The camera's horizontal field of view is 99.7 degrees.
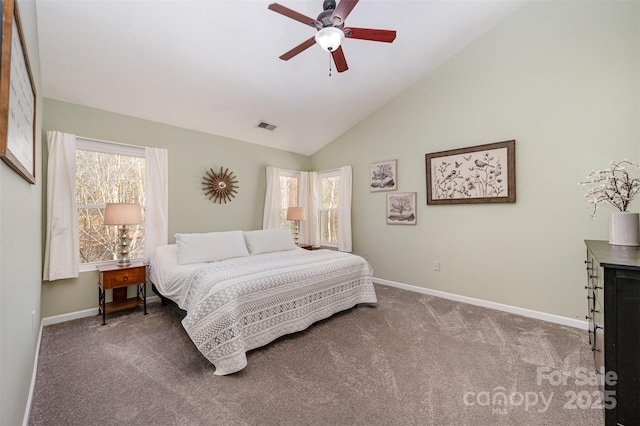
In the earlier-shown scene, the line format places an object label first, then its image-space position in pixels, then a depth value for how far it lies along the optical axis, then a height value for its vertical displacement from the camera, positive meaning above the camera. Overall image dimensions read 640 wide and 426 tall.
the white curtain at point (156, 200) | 3.48 +0.18
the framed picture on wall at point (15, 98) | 1.01 +0.54
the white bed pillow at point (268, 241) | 3.76 -0.40
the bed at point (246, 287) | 2.09 -0.71
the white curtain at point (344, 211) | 4.74 +0.02
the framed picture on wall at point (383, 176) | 4.21 +0.58
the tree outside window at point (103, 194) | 3.17 +0.24
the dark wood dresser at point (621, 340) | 1.20 -0.59
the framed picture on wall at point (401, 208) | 4.01 +0.05
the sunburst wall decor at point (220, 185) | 4.11 +0.44
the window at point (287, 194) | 5.12 +0.37
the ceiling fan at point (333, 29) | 1.82 +1.35
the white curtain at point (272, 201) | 4.74 +0.21
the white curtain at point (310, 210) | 5.27 +0.05
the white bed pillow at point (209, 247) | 3.13 -0.41
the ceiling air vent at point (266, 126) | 4.17 +1.37
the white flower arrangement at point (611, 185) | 1.95 +0.20
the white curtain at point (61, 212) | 2.82 +0.03
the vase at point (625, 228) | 1.88 -0.13
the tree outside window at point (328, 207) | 5.23 +0.10
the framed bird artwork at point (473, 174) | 3.16 +0.46
